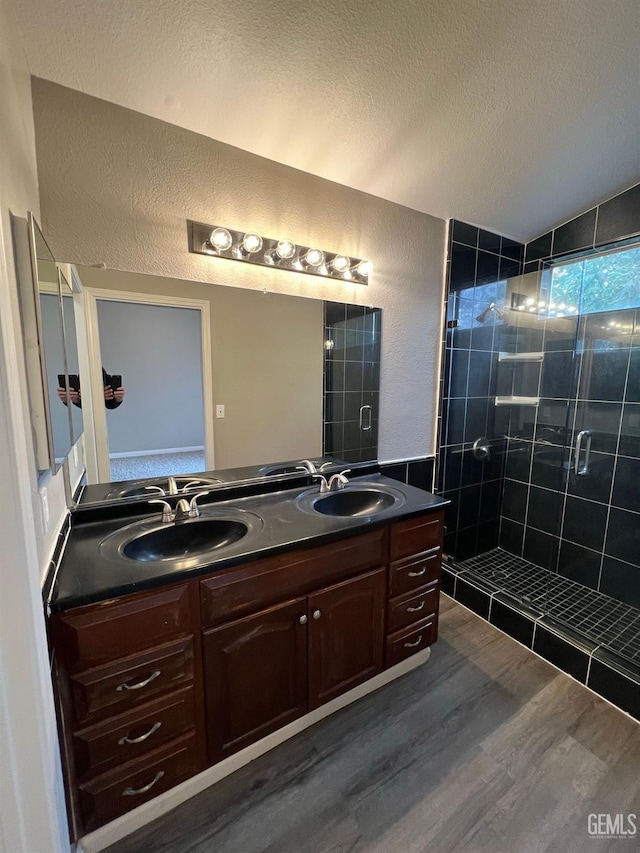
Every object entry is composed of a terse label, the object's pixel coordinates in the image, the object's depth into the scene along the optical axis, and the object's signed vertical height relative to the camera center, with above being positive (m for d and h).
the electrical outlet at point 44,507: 0.94 -0.36
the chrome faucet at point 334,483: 1.83 -0.55
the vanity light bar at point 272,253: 1.54 +0.55
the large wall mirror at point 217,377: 1.47 -0.02
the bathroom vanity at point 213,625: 1.01 -0.84
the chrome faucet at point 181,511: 1.42 -0.55
